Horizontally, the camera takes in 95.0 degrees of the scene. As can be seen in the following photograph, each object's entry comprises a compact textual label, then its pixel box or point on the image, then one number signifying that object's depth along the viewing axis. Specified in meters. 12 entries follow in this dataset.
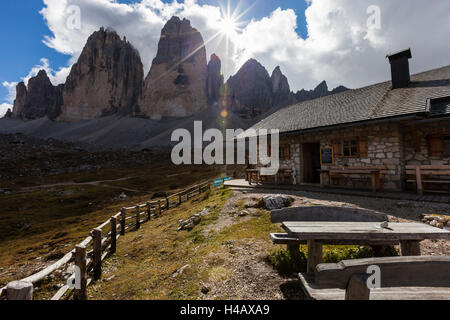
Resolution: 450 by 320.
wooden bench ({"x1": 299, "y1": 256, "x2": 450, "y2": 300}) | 2.32
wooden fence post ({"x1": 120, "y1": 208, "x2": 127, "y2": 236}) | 10.02
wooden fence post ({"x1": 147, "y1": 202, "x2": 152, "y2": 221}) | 12.38
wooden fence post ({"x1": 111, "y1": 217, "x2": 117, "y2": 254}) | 7.89
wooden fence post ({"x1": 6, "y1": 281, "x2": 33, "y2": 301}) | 2.18
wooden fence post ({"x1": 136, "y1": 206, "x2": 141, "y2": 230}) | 11.01
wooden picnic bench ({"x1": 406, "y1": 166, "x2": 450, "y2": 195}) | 7.94
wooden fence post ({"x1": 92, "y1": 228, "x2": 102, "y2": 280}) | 6.19
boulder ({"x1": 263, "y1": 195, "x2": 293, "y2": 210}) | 7.57
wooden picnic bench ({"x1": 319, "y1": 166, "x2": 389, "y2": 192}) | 9.06
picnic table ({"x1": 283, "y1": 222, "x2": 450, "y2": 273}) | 3.02
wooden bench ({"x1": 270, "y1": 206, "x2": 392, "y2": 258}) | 3.72
